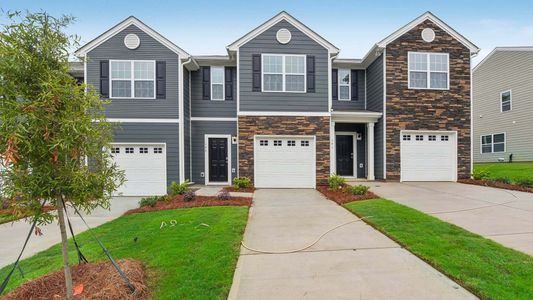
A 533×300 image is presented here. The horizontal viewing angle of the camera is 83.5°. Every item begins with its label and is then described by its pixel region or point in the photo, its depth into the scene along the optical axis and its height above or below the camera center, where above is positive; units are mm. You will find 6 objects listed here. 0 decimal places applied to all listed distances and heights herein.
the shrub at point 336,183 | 11406 -1284
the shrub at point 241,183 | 12023 -1338
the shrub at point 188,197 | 9727 -1539
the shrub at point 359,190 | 9695 -1319
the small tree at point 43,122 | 2852 +279
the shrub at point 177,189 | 10984 -1442
